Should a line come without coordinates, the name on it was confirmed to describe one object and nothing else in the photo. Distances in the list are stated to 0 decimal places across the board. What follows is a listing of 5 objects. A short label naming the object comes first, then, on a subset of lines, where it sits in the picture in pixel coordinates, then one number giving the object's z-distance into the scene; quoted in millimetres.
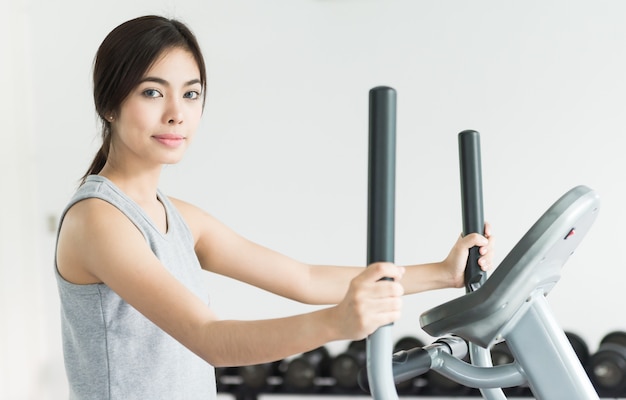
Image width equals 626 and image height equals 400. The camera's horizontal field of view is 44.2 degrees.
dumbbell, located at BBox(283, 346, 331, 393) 3688
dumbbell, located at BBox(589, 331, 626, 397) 3404
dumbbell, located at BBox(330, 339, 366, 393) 3658
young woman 1251
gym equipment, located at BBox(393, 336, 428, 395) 3641
